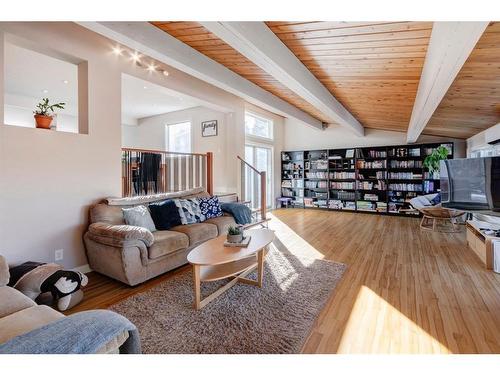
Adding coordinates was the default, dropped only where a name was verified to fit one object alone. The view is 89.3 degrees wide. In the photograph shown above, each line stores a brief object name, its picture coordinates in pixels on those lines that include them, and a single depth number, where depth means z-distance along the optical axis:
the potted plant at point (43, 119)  2.67
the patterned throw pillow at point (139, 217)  2.95
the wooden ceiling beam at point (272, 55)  1.90
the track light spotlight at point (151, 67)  3.64
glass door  6.67
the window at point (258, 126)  6.57
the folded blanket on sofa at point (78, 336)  0.97
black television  2.61
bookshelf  6.52
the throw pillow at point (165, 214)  3.26
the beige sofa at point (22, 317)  1.16
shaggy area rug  1.70
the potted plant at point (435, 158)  5.70
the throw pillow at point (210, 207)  3.82
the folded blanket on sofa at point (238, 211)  4.12
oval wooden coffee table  2.12
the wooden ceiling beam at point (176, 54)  2.20
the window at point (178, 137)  6.46
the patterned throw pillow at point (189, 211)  3.50
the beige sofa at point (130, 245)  2.50
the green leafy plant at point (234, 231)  2.56
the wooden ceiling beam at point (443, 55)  1.39
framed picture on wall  5.82
